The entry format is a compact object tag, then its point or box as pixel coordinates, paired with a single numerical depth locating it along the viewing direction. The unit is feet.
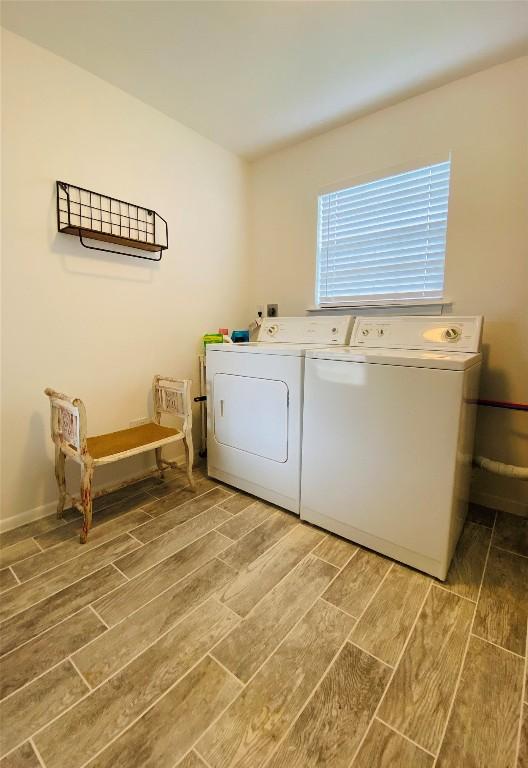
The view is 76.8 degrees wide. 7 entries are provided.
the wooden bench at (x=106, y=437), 5.09
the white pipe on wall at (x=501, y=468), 5.47
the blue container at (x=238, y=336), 8.68
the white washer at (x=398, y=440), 4.24
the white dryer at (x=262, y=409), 5.75
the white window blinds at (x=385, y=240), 6.40
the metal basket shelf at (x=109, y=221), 5.71
